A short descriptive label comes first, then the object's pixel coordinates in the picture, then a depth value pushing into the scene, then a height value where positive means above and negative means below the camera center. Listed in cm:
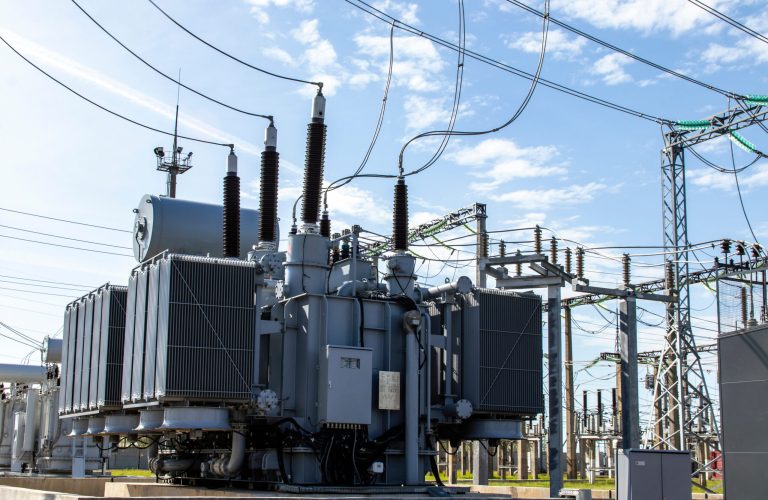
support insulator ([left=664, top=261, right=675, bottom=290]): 2886 +401
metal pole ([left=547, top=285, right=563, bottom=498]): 1870 -11
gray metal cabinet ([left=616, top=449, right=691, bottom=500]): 1624 -132
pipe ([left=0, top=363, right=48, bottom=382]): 4631 +91
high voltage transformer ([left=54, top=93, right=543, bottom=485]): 1410 +62
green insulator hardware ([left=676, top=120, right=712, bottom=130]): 2870 +862
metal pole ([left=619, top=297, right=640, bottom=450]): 1939 +60
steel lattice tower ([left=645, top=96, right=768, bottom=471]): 2761 +409
